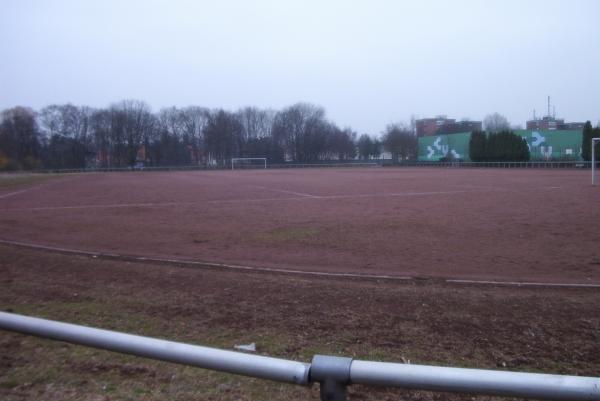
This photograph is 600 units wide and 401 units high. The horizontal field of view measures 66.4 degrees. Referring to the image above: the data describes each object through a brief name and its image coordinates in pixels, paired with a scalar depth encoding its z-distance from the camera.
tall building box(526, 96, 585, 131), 122.62
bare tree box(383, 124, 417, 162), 114.69
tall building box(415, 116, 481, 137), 138.88
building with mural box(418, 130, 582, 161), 79.69
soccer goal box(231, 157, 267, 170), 113.05
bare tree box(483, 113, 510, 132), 162.96
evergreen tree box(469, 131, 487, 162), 84.06
